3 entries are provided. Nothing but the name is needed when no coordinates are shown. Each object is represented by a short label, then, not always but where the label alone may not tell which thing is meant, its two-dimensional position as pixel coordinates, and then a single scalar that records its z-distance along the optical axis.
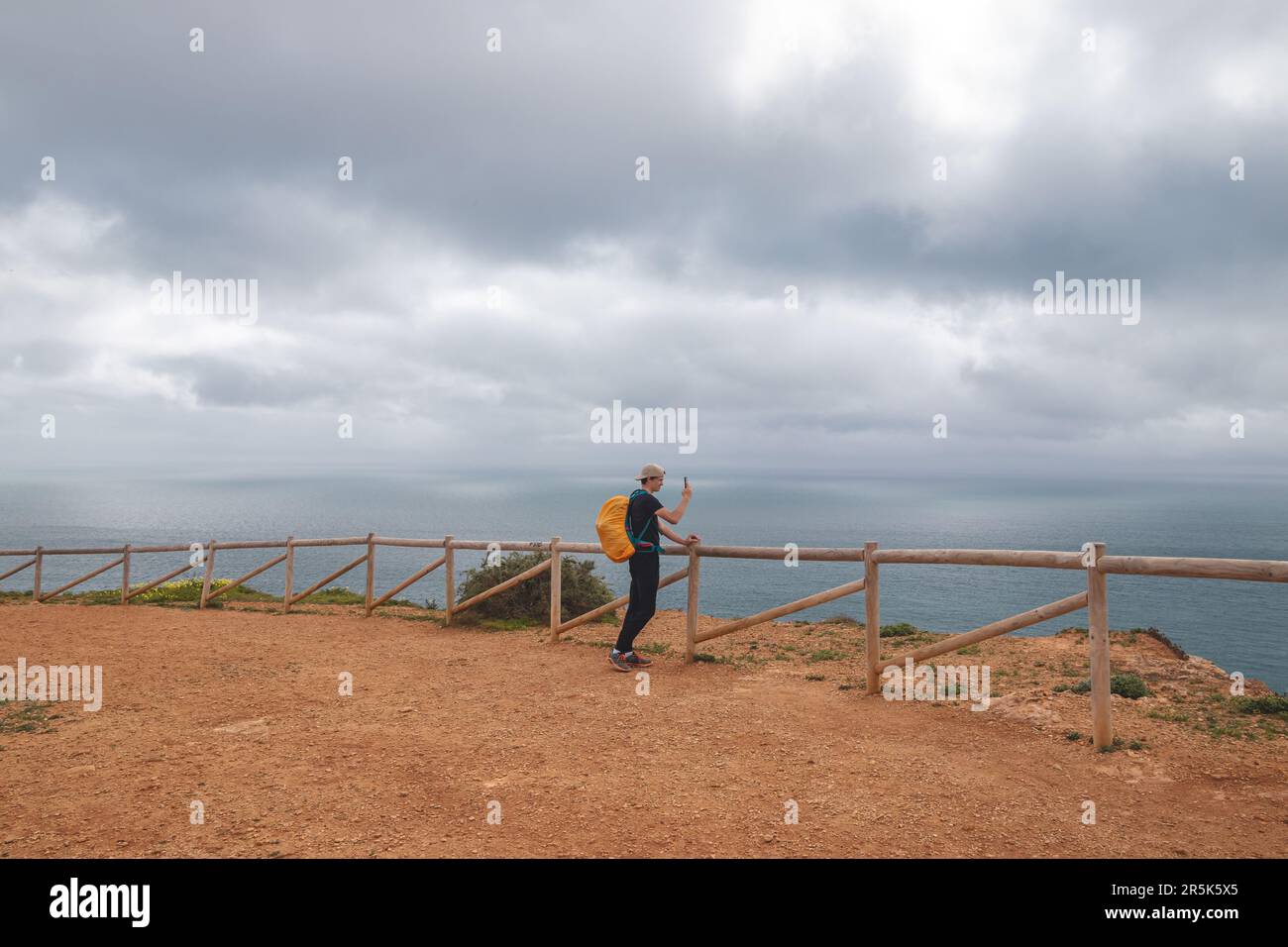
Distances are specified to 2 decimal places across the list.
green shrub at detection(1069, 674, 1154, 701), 7.33
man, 9.05
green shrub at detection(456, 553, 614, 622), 14.30
